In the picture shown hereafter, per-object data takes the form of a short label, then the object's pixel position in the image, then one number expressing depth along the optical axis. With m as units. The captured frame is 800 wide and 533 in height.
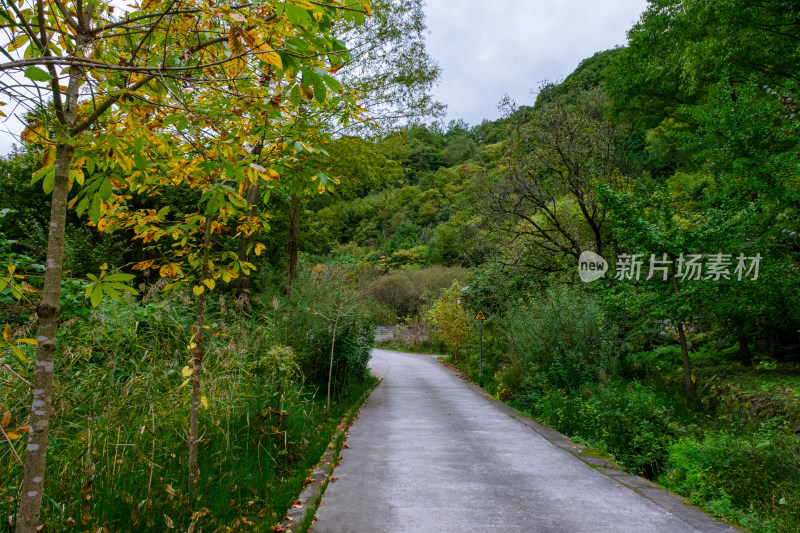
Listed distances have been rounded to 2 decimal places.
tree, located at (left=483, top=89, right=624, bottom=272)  13.34
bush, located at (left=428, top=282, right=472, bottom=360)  20.31
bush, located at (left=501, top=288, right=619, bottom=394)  9.61
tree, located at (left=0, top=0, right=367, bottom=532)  1.81
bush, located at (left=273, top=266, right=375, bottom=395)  9.16
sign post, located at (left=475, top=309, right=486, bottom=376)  15.52
